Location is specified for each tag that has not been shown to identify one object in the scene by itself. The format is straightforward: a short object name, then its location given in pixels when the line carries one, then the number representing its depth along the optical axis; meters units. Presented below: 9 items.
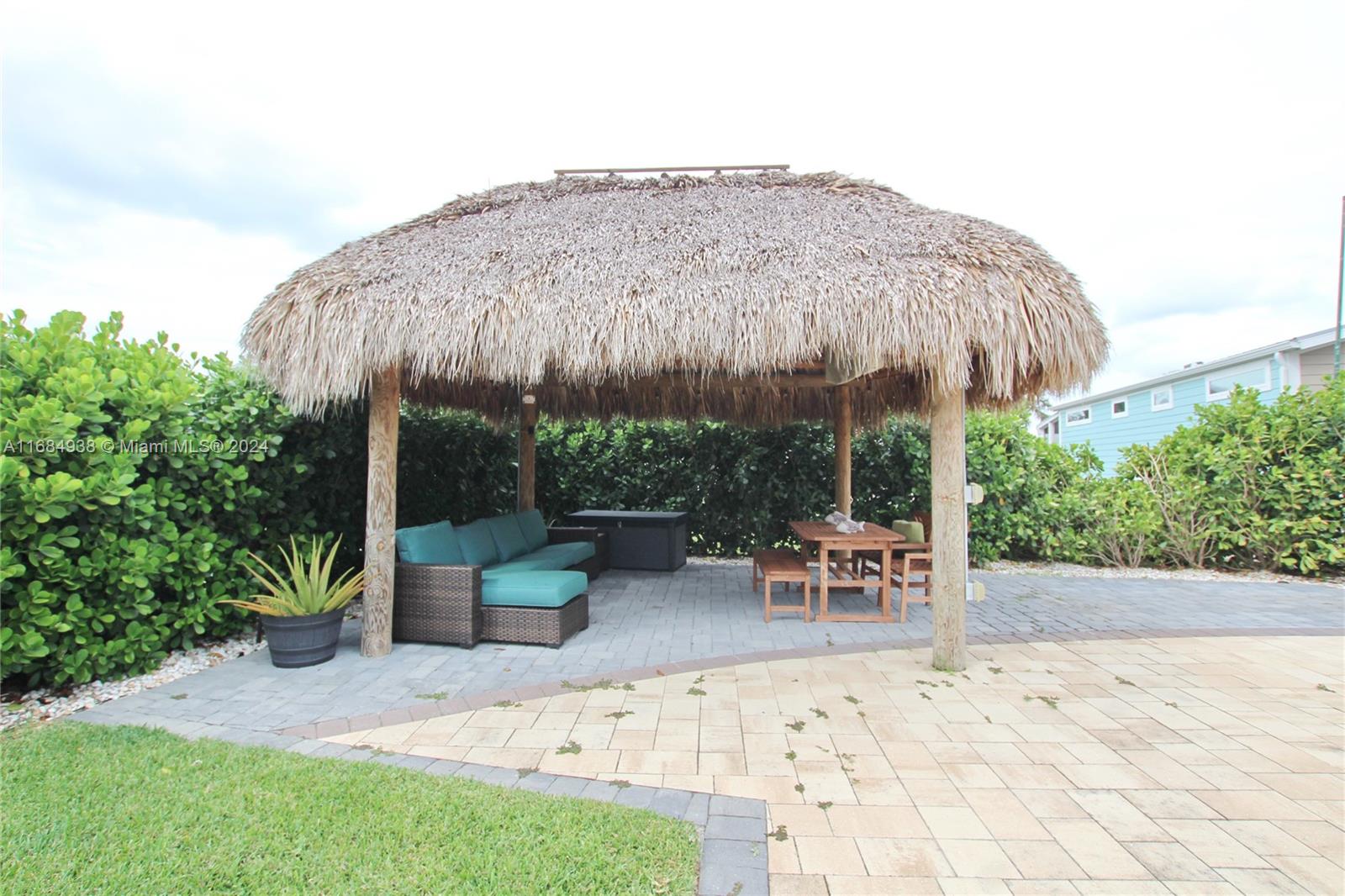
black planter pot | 4.28
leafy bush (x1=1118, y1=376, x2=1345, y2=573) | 7.56
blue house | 12.00
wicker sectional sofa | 4.76
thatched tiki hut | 4.14
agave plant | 4.33
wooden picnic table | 5.66
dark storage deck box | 8.15
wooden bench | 5.59
